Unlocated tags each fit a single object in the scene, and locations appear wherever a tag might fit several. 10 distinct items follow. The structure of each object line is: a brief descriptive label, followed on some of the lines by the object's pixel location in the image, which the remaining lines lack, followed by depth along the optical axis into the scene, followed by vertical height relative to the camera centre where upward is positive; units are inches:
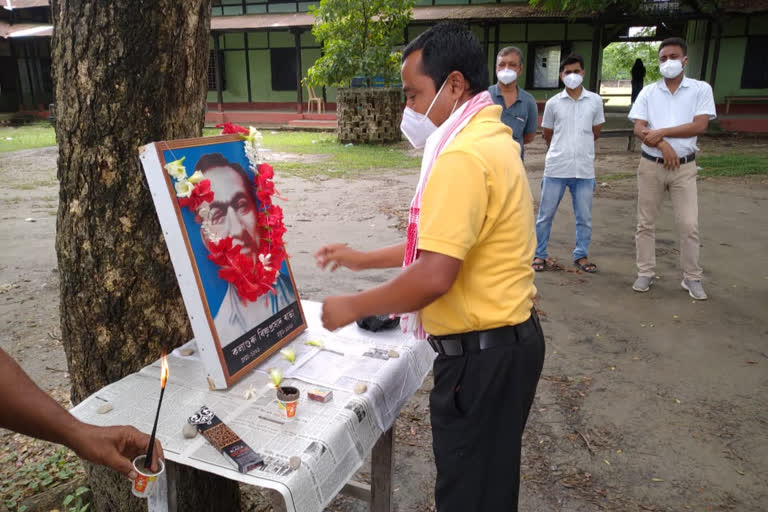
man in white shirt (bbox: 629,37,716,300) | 183.9 -13.9
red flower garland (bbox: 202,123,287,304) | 74.2 -20.1
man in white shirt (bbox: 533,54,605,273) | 211.0 -16.8
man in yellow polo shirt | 58.2 -18.6
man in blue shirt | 210.4 +1.5
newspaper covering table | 58.1 -34.5
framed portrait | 68.9 -18.5
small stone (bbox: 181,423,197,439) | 61.6 -33.8
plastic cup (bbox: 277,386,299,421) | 64.6 -32.5
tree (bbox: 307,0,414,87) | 574.9 +63.3
